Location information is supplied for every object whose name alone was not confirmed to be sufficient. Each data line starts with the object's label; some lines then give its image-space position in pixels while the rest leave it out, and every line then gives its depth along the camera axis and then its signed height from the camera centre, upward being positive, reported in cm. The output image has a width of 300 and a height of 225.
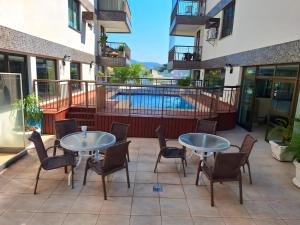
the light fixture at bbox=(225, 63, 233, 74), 943 +61
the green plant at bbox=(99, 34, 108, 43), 1435 +238
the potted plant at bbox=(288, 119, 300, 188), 409 -133
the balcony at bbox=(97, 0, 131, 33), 1350 +395
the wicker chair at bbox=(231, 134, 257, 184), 405 -125
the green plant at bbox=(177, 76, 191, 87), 1488 -27
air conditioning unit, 1160 +249
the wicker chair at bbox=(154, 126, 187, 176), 451 -159
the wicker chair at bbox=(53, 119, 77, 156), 488 -127
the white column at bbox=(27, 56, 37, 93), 680 +9
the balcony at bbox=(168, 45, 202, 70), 1464 +143
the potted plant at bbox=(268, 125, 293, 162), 527 -159
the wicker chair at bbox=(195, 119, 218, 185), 553 -125
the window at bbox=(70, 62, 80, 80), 1075 +14
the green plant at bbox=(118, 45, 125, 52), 1463 +187
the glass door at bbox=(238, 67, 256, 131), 783 -72
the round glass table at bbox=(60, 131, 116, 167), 388 -131
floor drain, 384 -201
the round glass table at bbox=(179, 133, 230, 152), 414 -132
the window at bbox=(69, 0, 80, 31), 965 +277
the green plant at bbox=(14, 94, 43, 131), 598 -114
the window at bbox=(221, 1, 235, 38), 989 +289
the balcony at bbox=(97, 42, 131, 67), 1433 +142
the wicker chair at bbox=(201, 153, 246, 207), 336 -144
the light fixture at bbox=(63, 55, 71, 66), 896 +62
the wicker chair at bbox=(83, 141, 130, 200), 351 -151
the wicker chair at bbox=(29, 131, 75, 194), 365 -157
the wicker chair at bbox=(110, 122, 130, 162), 498 -131
